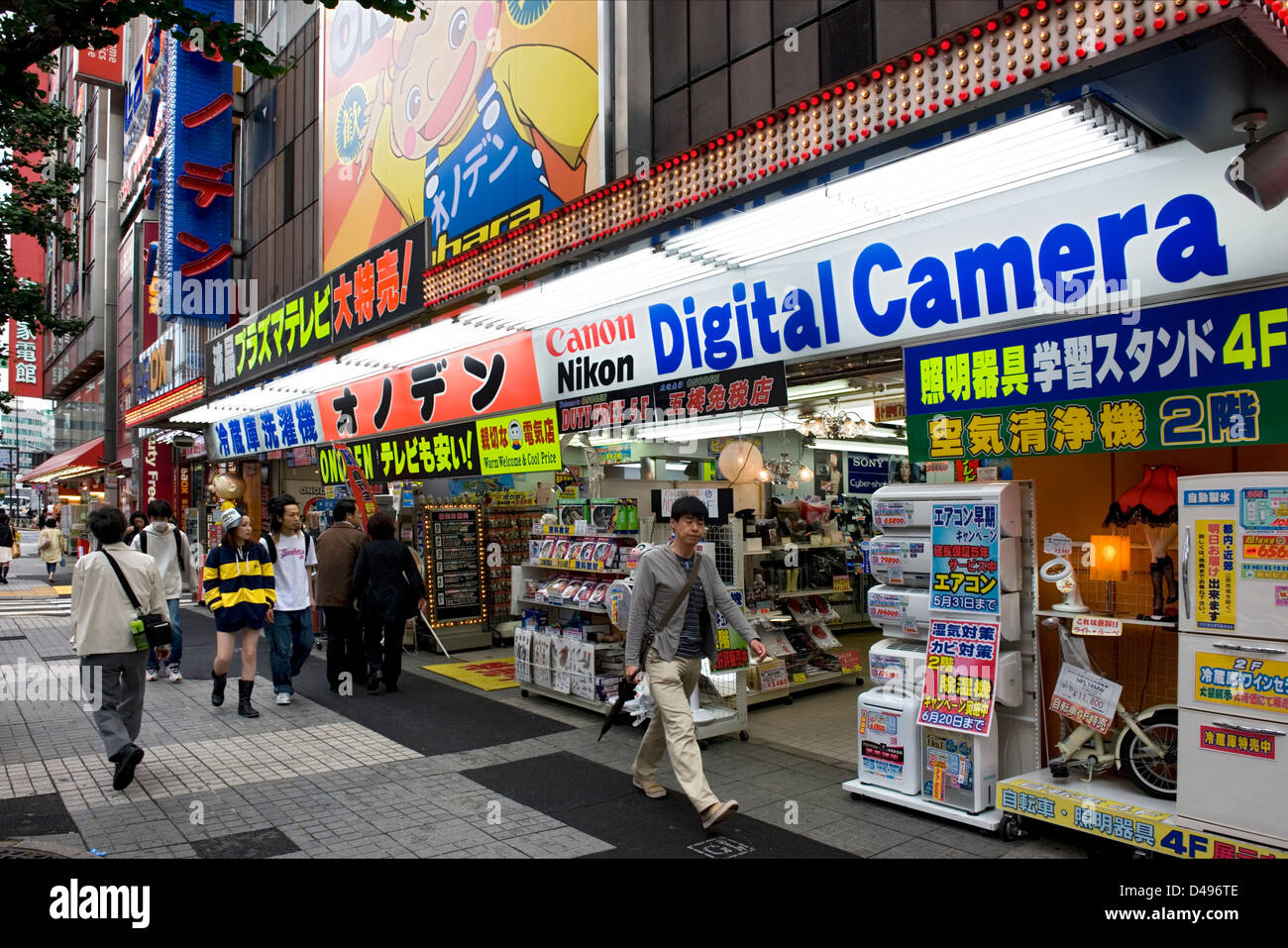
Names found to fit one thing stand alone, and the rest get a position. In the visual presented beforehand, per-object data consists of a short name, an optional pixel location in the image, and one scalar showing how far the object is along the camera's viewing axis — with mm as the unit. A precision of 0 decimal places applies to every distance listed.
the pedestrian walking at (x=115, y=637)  5906
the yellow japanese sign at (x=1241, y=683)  4121
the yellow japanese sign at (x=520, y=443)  9500
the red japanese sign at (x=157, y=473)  24219
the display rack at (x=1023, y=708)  5473
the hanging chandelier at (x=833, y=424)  11562
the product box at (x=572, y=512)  9320
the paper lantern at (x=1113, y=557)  5207
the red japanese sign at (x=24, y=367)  38281
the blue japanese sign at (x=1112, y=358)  4402
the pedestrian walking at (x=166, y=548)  9625
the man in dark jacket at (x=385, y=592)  9273
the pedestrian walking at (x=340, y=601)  9352
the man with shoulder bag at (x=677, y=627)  5512
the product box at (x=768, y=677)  8648
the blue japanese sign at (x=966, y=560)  5367
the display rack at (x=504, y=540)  12500
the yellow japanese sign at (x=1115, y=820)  4230
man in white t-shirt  8648
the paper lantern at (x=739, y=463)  9721
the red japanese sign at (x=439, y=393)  10148
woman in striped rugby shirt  8078
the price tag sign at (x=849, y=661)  9609
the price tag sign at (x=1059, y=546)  5359
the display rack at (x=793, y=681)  8070
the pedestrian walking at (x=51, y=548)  24641
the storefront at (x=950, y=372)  4547
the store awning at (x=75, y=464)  30984
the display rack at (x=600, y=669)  7441
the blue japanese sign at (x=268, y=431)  15211
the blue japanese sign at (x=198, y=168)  21078
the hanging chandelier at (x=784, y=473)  13300
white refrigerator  4145
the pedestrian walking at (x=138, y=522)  12859
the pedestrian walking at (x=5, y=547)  23641
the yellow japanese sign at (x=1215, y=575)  4363
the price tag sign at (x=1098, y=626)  4836
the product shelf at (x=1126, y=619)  4758
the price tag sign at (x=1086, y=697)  4977
